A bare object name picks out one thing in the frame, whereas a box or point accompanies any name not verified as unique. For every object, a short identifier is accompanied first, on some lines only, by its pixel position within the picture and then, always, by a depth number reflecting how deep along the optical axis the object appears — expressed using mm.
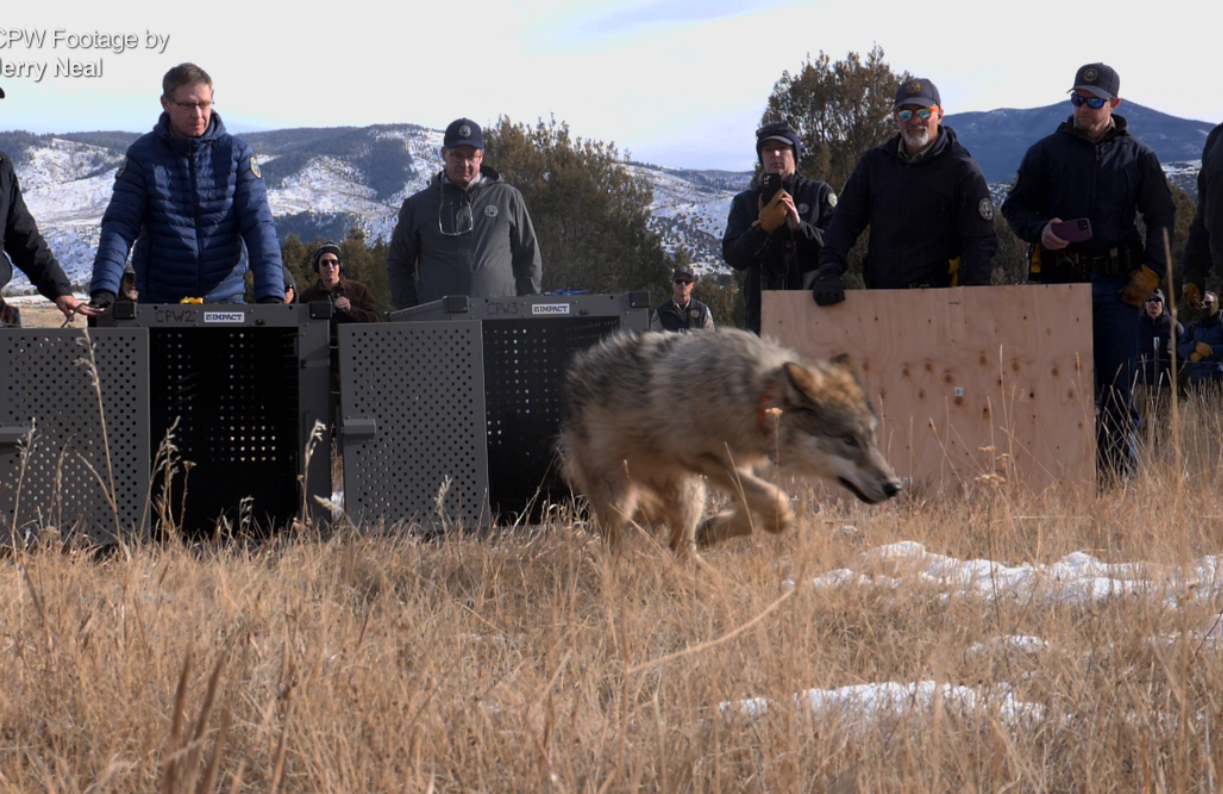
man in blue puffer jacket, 11961
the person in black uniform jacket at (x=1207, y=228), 13312
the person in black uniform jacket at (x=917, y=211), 13539
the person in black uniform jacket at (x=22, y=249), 12242
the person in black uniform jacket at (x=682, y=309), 29625
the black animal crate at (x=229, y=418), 12336
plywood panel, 13305
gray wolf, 9547
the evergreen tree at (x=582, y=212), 67125
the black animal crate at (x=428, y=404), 10977
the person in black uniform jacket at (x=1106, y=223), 13711
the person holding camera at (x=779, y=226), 15281
